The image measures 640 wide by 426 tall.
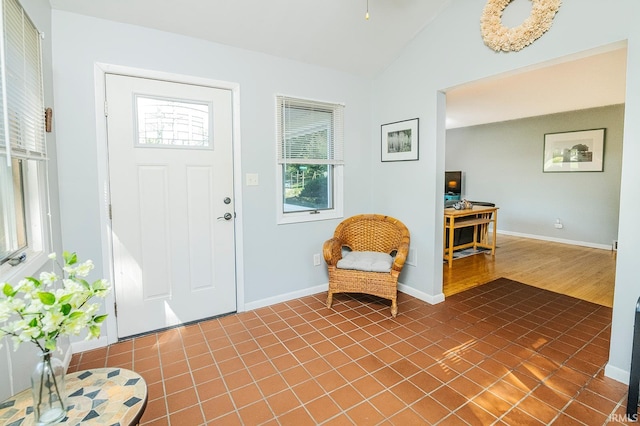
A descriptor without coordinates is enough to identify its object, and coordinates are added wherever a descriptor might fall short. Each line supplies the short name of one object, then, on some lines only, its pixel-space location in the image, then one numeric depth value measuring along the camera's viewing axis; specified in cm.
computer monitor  775
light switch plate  294
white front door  245
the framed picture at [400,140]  324
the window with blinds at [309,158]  318
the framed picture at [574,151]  556
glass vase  100
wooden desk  466
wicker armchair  293
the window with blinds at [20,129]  143
